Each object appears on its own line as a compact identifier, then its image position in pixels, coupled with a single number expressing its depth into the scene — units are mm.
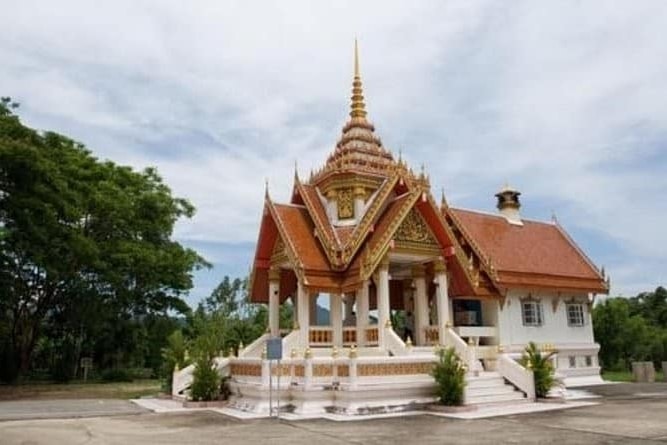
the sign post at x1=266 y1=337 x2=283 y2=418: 11734
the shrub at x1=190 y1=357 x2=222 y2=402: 14781
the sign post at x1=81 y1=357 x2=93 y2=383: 29328
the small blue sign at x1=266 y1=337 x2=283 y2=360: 11729
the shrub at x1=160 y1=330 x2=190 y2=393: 17094
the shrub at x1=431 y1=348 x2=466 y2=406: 12922
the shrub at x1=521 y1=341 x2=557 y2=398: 14562
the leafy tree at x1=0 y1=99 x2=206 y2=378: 19609
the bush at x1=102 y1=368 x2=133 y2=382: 29203
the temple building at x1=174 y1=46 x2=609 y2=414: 13281
